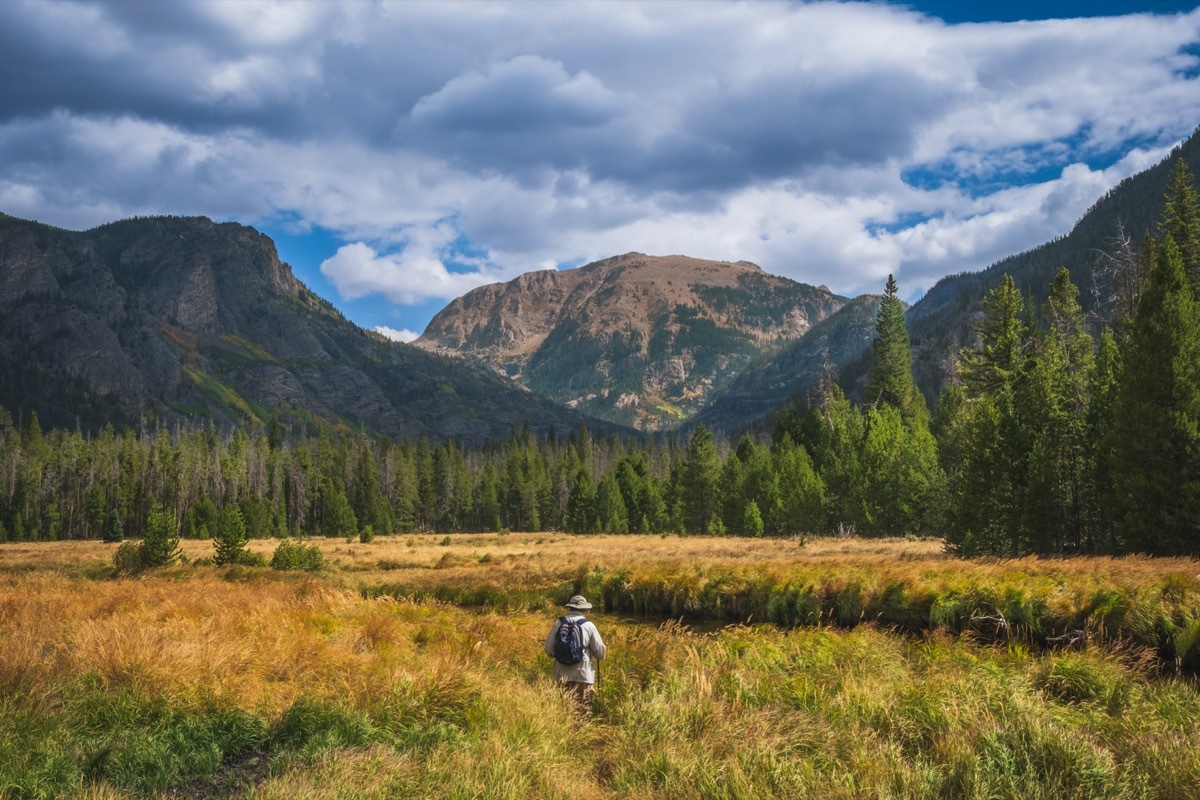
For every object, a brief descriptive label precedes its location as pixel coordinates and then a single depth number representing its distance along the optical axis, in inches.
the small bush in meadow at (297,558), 1508.4
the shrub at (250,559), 1528.4
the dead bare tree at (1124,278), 1584.6
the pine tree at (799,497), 2309.3
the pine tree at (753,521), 2405.3
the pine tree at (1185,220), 1435.8
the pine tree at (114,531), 3035.7
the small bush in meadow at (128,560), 1327.5
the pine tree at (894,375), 2893.7
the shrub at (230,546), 1518.2
